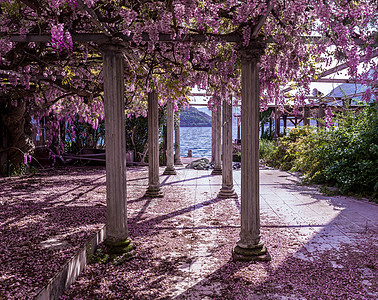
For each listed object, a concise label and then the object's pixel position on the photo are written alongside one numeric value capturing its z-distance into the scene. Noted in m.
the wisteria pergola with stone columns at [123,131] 3.17
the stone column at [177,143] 11.90
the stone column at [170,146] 9.31
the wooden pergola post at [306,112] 12.40
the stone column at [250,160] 3.17
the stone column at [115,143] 3.27
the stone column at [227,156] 6.03
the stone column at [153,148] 6.05
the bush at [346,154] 6.32
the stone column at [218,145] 7.68
